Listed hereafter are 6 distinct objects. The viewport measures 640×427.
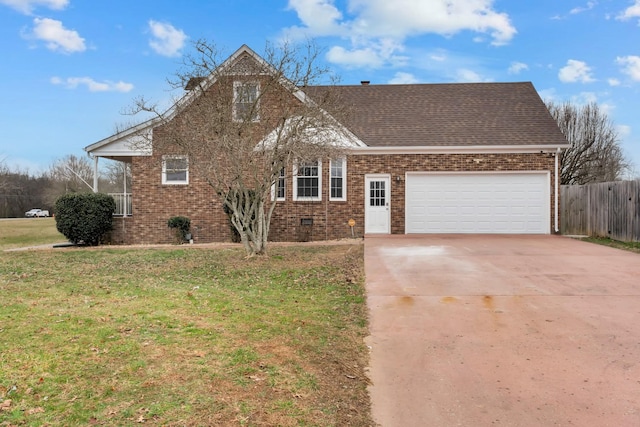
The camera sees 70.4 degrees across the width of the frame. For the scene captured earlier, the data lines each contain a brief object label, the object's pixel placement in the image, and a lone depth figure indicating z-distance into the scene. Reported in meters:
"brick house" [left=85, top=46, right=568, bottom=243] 15.28
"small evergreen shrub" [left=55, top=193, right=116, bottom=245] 14.36
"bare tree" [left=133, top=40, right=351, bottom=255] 9.84
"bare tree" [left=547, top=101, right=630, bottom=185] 25.81
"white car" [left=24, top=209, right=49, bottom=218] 52.62
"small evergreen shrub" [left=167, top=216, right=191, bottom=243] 15.17
